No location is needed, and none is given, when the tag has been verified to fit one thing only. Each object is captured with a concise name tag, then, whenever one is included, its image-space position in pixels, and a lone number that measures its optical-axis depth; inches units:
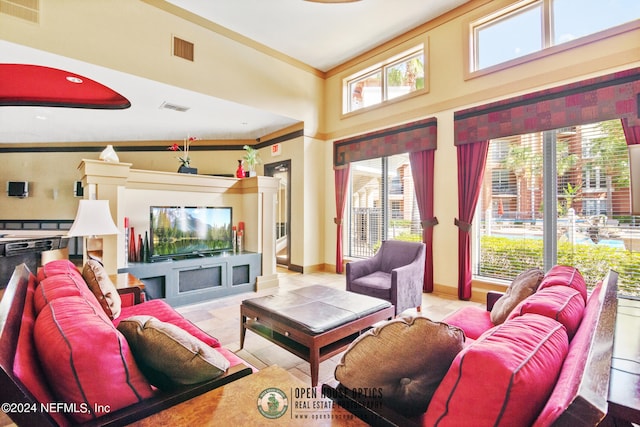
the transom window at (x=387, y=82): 190.1
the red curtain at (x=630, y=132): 115.6
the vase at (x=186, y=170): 172.8
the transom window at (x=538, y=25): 125.3
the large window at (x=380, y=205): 194.4
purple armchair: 125.4
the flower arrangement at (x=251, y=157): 195.6
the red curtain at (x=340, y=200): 225.1
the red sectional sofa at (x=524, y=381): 25.7
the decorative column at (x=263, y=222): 176.6
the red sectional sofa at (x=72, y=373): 30.9
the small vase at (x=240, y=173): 189.5
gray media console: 140.9
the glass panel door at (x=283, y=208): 243.9
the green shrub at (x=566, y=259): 122.9
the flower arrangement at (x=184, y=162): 177.2
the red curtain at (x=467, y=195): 156.6
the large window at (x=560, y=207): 124.5
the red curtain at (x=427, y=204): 175.0
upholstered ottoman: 78.3
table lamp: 102.2
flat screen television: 148.3
